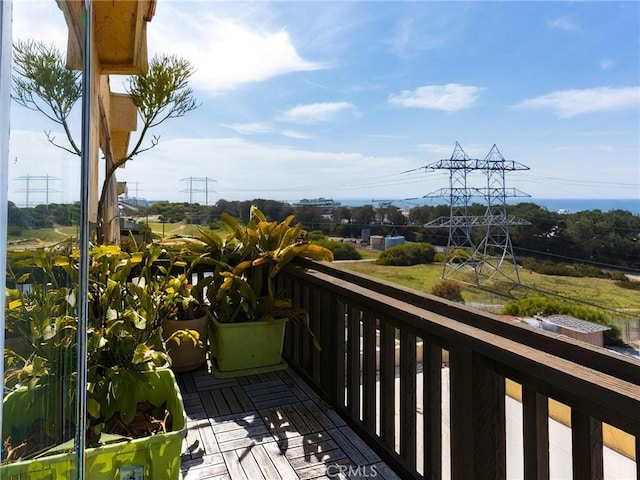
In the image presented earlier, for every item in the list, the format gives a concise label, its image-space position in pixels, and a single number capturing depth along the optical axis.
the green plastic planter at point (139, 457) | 1.02
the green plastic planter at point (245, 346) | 2.18
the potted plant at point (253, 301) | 2.17
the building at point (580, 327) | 10.35
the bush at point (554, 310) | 15.50
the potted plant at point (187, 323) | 2.19
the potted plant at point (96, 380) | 0.57
